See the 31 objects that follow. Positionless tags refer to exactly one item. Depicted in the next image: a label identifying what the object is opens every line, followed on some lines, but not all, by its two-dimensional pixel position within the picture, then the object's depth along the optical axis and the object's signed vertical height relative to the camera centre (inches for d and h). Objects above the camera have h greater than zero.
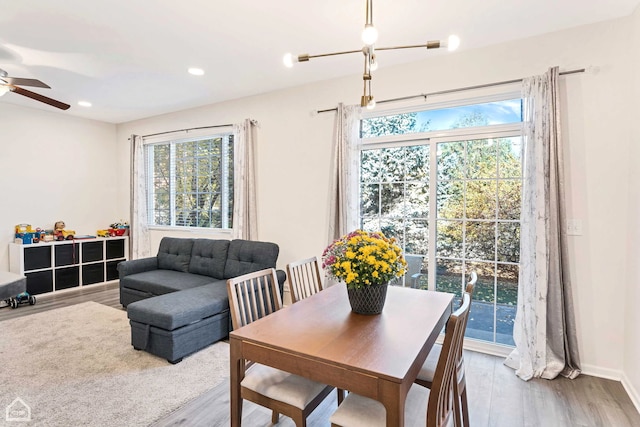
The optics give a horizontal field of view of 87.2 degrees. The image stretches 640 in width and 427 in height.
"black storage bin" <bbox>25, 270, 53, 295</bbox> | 186.7 -35.8
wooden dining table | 49.9 -22.5
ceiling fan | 118.0 +48.6
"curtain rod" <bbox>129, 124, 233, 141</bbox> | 188.5 +52.9
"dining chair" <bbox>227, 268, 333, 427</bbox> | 62.0 -33.1
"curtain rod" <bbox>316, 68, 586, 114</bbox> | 106.7 +46.4
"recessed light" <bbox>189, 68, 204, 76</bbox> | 141.7 +62.7
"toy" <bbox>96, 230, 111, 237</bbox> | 225.1 -9.9
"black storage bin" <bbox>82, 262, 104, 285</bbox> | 212.5 -35.5
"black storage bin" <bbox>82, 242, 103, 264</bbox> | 211.8 -21.3
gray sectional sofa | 114.7 -30.1
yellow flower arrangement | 70.0 -9.5
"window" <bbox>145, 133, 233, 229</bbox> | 192.7 +22.0
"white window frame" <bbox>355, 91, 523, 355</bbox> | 119.0 +29.9
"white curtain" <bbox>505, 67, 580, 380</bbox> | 105.0 -14.9
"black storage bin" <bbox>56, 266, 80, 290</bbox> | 199.6 -35.6
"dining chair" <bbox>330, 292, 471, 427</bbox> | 51.2 -32.9
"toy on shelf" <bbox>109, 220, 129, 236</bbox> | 229.8 -7.6
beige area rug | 86.3 -49.1
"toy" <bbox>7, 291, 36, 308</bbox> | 171.3 -42.1
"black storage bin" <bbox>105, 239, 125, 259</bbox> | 225.0 -20.6
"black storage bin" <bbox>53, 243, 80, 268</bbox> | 198.7 -21.5
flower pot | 72.8 -18.1
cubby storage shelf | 186.7 -26.1
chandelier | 65.6 +34.6
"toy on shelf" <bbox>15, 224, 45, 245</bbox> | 188.6 -8.9
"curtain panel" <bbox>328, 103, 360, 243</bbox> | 142.3 +18.3
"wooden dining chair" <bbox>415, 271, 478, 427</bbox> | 69.0 -34.3
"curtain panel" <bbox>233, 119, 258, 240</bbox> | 172.9 +18.9
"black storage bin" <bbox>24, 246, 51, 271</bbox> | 185.8 -22.0
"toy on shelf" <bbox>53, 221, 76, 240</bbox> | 202.2 -8.5
